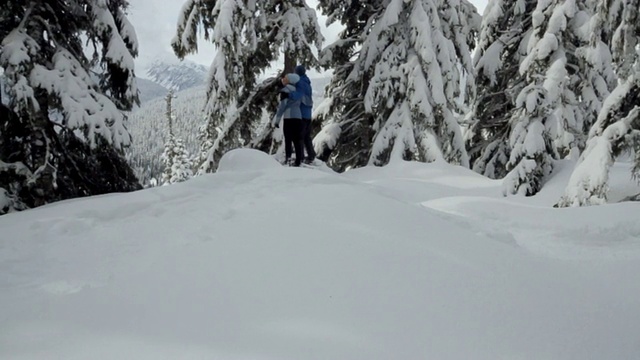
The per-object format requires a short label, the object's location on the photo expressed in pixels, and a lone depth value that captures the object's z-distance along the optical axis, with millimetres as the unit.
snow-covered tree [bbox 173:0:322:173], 8797
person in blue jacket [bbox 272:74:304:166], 8023
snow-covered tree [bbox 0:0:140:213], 6102
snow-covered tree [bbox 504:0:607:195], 7352
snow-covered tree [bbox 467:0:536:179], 11516
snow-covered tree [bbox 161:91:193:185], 37969
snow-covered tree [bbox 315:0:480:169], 9297
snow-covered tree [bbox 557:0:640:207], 5219
